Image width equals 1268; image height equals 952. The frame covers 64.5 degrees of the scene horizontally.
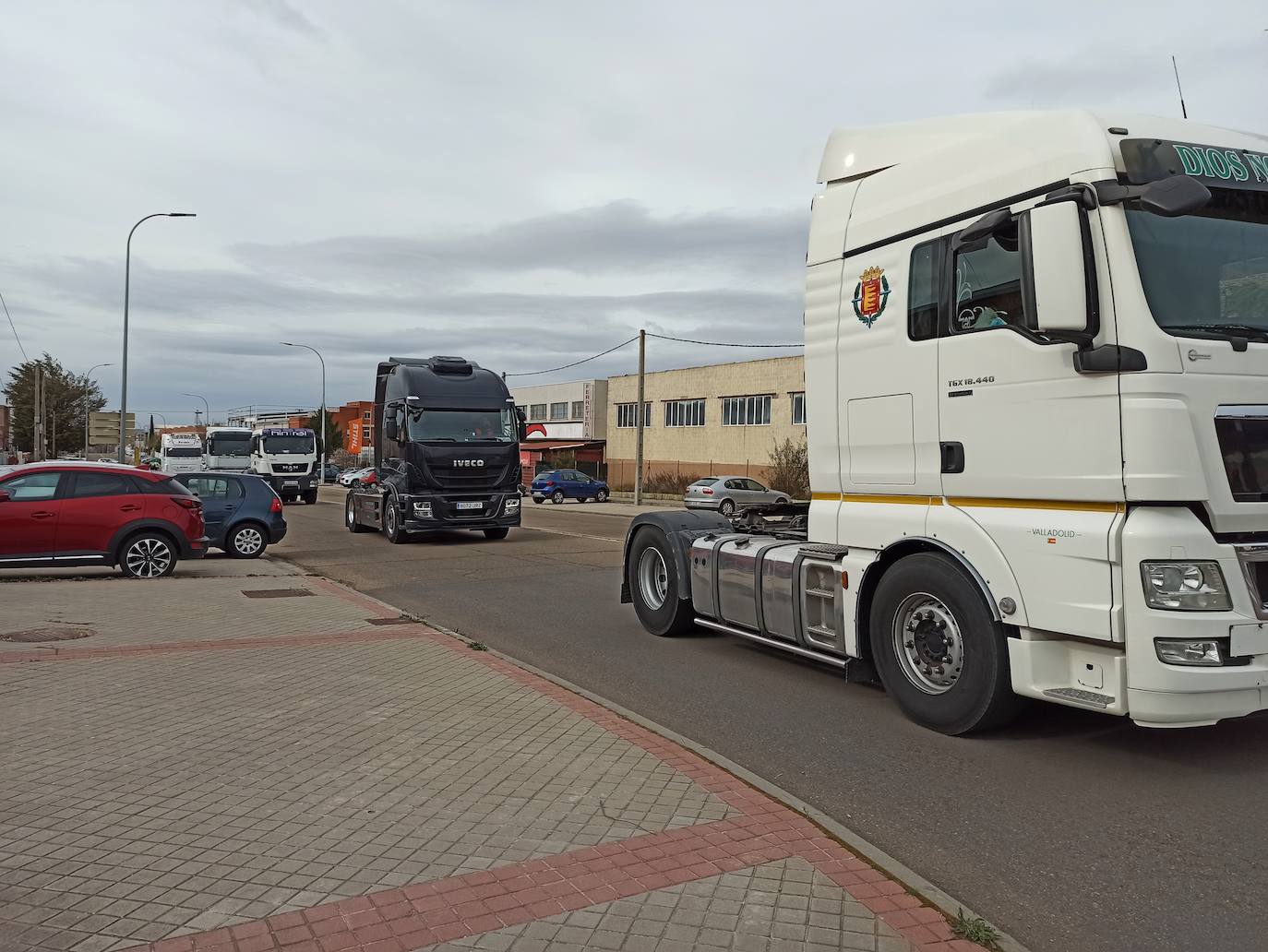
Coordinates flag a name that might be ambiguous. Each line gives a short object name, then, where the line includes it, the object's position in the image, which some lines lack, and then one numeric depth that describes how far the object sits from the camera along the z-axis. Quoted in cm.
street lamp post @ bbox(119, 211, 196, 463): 3058
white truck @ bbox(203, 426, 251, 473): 3906
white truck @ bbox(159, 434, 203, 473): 4078
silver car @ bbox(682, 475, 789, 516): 3403
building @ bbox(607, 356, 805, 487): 5294
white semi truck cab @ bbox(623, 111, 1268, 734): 484
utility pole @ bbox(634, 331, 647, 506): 4156
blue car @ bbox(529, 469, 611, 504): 4666
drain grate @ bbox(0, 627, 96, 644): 856
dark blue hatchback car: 1733
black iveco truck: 1889
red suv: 1279
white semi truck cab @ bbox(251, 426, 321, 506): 3922
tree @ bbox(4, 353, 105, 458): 7019
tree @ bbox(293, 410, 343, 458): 10631
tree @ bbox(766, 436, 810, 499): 4041
